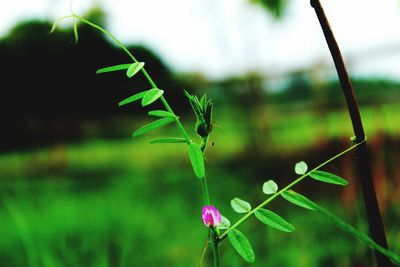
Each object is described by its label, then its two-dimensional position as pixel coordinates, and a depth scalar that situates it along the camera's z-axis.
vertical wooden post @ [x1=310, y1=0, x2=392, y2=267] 0.39
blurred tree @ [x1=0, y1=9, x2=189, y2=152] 8.77
